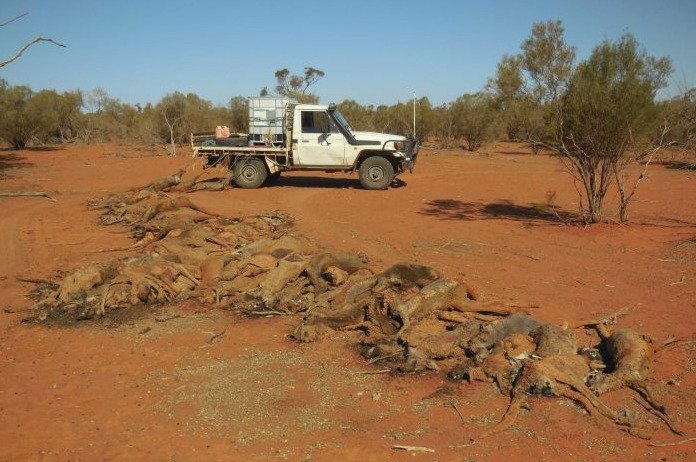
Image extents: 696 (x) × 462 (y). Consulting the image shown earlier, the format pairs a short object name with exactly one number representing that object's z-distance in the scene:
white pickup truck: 14.73
